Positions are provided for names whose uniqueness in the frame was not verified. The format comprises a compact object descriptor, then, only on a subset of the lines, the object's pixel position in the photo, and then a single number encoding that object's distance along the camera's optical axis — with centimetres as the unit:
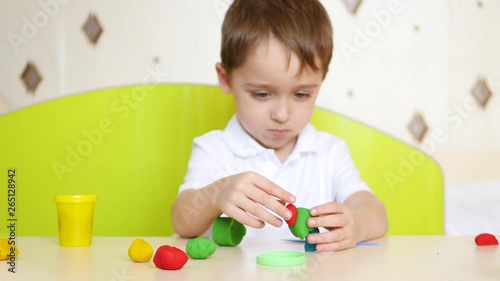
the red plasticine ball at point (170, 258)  68
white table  65
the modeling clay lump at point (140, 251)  75
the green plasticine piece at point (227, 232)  90
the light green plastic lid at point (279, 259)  70
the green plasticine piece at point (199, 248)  76
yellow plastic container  92
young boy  90
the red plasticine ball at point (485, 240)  91
